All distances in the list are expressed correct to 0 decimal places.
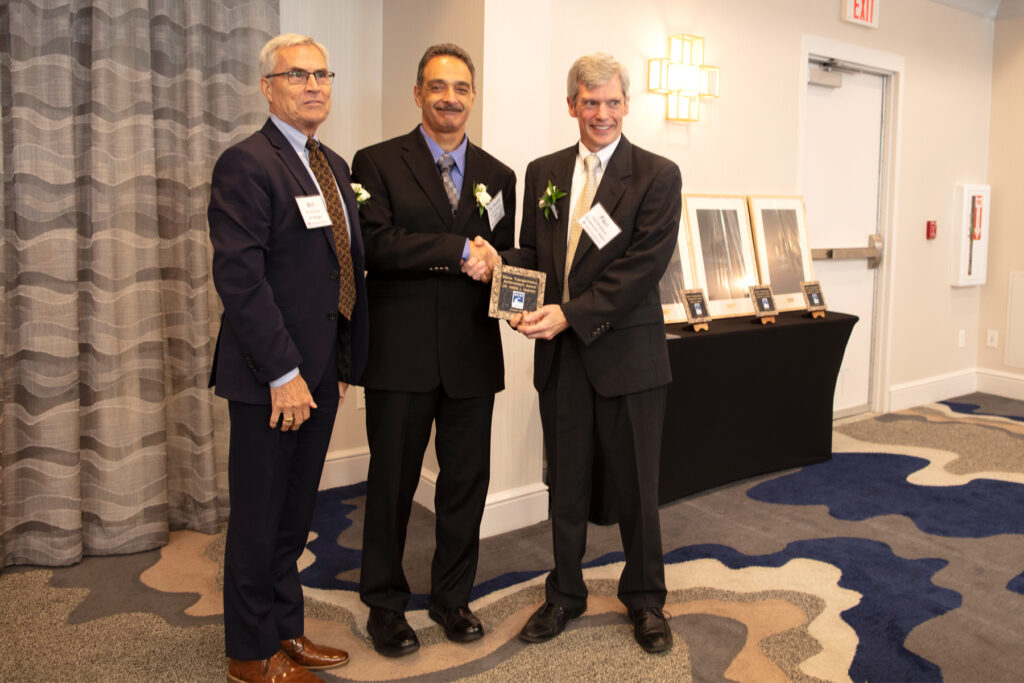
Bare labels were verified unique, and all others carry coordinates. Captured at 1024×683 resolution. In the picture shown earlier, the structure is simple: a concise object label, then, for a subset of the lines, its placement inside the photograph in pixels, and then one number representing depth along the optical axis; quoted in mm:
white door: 4977
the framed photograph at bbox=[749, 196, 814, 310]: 4461
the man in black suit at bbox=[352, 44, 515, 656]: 2271
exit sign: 4828
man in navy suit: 1905
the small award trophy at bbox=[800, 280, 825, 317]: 4301
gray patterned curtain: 2799
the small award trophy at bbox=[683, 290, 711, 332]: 3805
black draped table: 3615
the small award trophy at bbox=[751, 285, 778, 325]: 4082
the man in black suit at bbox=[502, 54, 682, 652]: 2318
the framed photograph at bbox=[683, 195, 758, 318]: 4164
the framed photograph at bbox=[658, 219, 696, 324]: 3934
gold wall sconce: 4020
